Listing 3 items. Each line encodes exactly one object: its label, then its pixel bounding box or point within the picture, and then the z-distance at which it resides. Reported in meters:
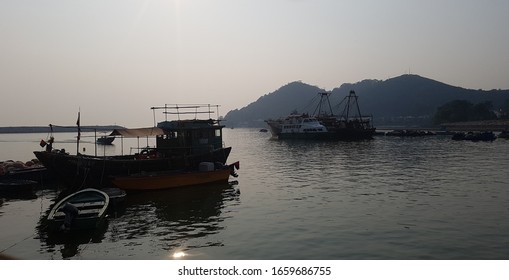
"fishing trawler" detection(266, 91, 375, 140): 100.19
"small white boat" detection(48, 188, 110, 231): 17.39
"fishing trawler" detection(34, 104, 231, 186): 27.53
